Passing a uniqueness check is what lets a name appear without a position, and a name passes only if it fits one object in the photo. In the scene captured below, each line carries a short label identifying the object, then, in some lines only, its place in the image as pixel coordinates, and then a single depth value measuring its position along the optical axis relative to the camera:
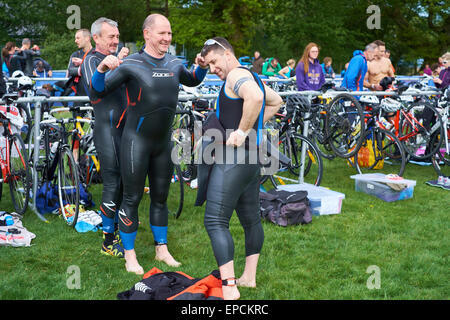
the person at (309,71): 9.91
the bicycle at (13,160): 6.27
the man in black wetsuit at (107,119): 4.93
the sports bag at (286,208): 6.25
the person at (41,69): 17.03
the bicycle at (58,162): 6.20
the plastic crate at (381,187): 7.53
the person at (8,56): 13.86
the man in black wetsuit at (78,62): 6.41
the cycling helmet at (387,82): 8.97
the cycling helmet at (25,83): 6.44
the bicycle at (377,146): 8.58
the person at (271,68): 20.59
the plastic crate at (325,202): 6.74
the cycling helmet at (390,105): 8.69
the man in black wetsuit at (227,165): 3.80
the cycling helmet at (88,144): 6.89
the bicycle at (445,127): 8.53
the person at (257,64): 22.11
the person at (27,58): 14.13
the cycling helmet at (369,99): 8.69
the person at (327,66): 21.80
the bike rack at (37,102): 6.09
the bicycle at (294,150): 7.73
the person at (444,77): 9.90
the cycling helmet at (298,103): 7.74
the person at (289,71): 19.75
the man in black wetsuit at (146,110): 4.38
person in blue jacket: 9.07
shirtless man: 10.20
